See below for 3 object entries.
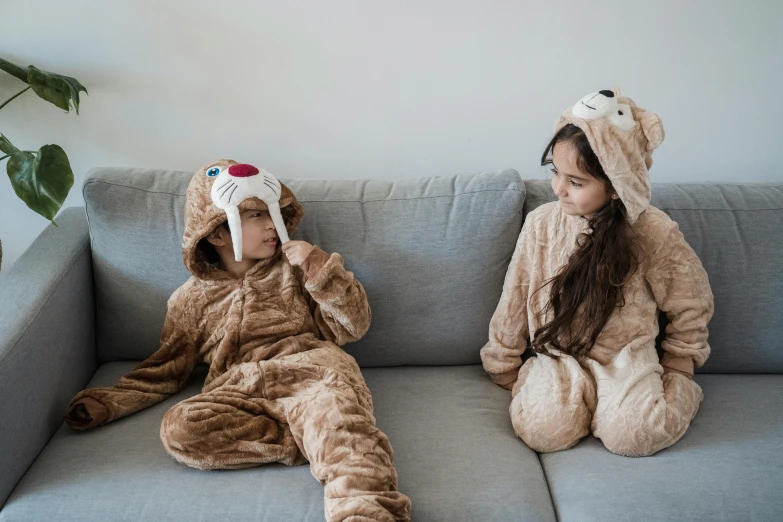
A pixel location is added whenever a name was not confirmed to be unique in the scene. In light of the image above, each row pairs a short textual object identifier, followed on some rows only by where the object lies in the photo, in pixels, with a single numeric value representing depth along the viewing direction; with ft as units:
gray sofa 5.03
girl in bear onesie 5.21
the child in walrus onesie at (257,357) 5.06
